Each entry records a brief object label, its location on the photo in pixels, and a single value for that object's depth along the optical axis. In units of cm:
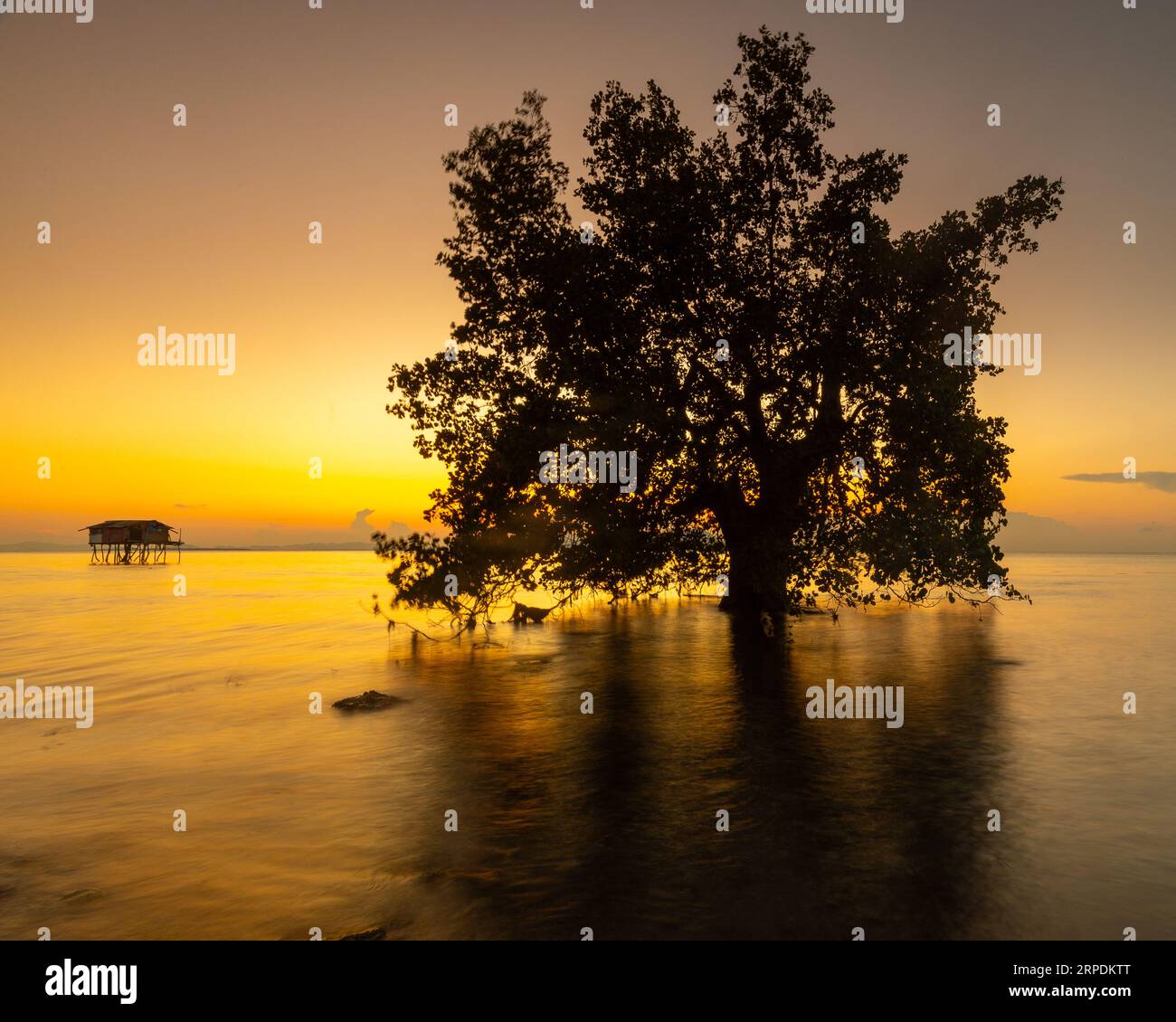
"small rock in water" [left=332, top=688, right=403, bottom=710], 2103
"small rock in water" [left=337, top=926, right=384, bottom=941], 801
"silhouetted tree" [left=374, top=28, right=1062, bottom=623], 2664
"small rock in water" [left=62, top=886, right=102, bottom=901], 937
